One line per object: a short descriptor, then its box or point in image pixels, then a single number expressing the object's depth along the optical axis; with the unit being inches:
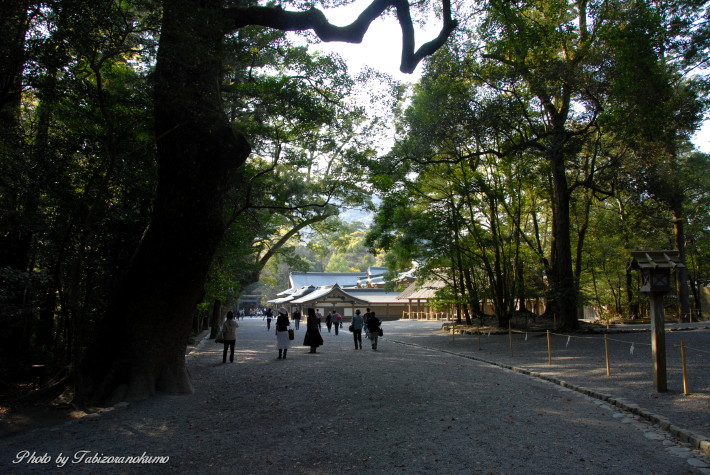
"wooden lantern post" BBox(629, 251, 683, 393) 299.6
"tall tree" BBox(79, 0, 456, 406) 291.7
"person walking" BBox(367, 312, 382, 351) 625.9
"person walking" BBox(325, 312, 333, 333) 1090.1
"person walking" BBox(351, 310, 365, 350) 640.3
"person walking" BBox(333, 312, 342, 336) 1039.7
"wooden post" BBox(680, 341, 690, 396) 285.3
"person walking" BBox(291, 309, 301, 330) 1271.9
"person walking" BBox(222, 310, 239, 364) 505.7
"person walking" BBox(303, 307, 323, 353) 597.9
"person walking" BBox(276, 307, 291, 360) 539.8
